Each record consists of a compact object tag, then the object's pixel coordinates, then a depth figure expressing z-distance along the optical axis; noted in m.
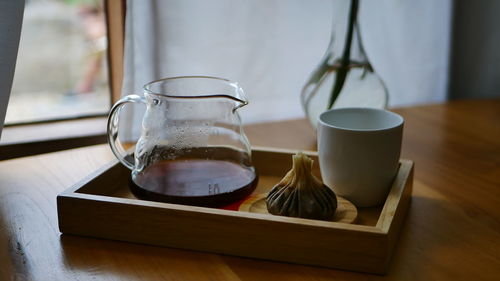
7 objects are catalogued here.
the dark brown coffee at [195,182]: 0.66
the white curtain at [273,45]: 1.07
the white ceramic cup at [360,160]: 0.68
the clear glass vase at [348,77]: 0.97
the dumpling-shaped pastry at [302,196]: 0.65
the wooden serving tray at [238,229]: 0.59
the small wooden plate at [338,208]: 0.67
